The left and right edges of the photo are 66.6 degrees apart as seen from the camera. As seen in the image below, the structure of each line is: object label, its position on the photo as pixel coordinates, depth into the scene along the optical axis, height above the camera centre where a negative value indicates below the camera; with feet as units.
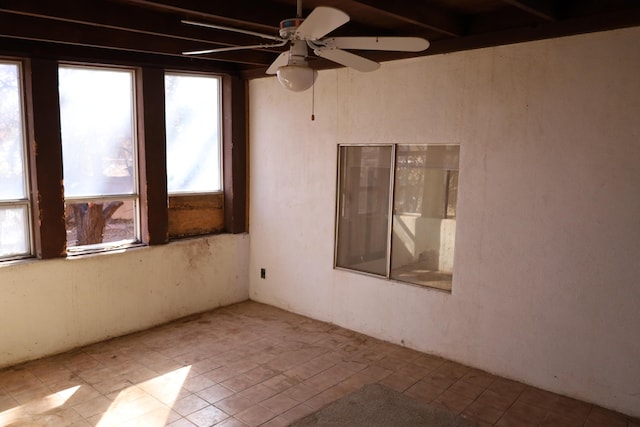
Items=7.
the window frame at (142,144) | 13.89 +0.49
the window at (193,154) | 17.40 +0.25
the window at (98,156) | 14.87 +0.08
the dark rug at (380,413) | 10.92 -5.77
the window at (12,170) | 13.62 -0.37
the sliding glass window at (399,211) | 14.28 -1.46
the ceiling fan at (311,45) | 8.18 +2.10
